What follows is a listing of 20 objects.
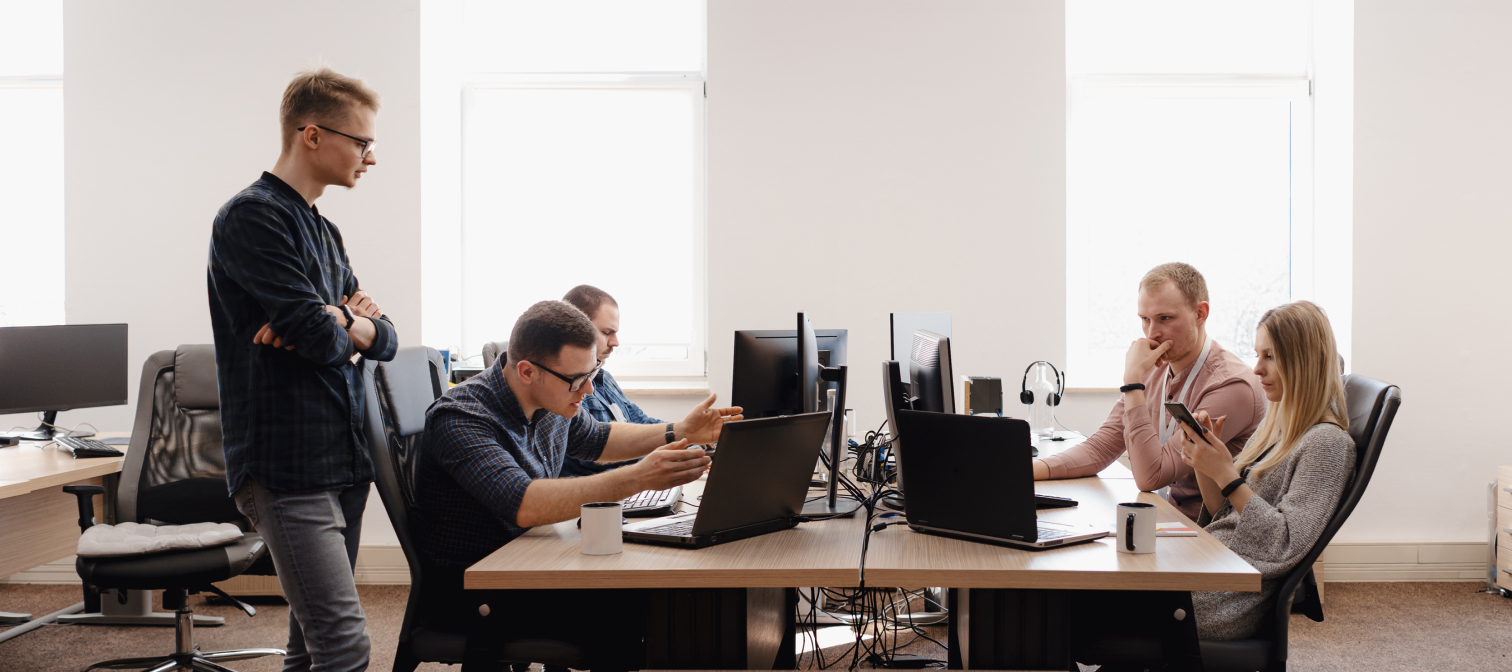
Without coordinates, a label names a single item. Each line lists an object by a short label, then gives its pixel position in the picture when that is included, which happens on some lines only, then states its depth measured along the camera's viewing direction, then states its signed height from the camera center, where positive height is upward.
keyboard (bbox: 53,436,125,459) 3.10 -0.42
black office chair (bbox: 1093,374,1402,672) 1.76 -0.55
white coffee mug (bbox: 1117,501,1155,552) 1.57 -0.35
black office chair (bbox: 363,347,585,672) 1.75 -0.32
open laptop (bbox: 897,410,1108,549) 1.59 -0.28
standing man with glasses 1.66 -0.10
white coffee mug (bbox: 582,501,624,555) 1.60 -0.36
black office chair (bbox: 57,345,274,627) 2.85 -0.40
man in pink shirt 2.25 -0.17
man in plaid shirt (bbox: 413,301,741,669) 1.71 -0.30
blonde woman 1.80 -0.29
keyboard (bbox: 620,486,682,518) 1.92 -0.39
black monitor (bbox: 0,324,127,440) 3.30 -0.17
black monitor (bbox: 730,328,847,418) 2.35 -0.13
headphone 3.46 -0.27
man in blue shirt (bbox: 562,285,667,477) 2.64 -0.07
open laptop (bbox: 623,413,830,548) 1.62 -0.30
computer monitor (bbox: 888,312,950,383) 2.84 +0.00
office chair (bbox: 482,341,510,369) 2.82 -0.09
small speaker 3.19 -0.24
